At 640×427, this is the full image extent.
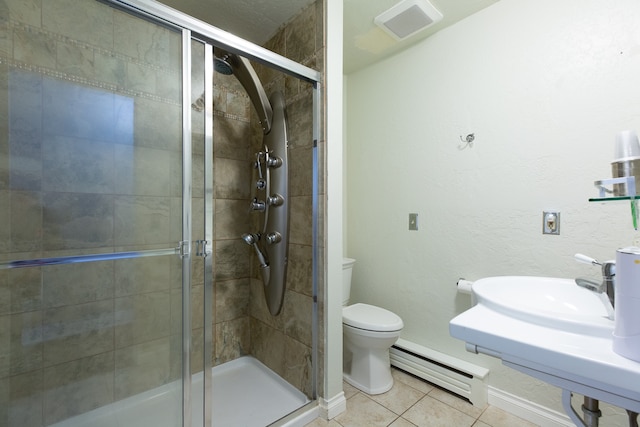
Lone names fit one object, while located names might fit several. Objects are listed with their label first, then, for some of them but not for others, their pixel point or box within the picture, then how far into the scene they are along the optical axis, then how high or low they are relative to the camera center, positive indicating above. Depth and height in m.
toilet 1.74 -0.87
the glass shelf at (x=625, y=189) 0.73 +0.07
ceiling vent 1.66 +1.23
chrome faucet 0.76 -0.18
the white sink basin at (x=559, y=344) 0.57 -0.31
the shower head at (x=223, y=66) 1.53 +0.86
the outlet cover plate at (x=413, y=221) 2.04 -0.07
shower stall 0.95 +0.00
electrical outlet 1.47 -0.05
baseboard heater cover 1.63 -1.01
